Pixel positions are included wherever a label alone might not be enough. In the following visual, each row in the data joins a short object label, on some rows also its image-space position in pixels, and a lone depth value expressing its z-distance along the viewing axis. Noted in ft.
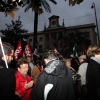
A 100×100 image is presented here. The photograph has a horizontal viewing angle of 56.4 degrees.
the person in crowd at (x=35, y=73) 11.59
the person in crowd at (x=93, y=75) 5.57
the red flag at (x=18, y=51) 16.70
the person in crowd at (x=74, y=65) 16.95
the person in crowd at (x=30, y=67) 11.81
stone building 104.69
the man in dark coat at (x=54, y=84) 4.98
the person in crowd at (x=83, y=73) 9.43
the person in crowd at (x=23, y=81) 6.33
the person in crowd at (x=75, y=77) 9.66
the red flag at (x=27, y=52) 19.31
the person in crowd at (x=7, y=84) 3.68
